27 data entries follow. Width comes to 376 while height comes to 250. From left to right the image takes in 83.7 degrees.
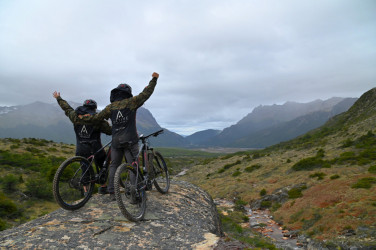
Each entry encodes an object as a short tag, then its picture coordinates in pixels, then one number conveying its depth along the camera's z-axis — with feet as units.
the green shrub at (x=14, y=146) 105.70
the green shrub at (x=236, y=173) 117.38
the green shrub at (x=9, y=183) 49.75
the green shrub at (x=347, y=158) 78.82
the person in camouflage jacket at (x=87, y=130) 22.09
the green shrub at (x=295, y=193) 62.86
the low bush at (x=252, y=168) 117.80
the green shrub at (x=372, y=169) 60.53
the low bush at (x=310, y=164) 85.51
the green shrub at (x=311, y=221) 45.52
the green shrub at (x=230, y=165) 147.04
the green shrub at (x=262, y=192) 74.26
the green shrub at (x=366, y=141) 92.51
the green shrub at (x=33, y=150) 106.42
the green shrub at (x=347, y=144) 104.15
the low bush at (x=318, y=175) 68.66
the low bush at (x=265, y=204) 66.13
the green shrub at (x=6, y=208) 37.41
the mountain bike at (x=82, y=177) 18.73
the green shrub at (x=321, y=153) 97.83
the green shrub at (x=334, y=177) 64.32
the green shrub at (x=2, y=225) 30.01
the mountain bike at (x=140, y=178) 17.74
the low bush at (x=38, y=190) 50.37
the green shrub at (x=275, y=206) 61.99
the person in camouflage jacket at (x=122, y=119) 20.28
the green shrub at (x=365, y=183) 51.80
